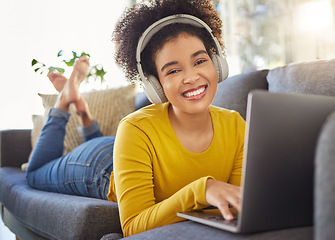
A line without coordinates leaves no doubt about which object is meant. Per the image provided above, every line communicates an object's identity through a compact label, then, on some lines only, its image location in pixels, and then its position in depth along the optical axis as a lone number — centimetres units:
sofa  41
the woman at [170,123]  94
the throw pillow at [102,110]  222
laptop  51
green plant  236
